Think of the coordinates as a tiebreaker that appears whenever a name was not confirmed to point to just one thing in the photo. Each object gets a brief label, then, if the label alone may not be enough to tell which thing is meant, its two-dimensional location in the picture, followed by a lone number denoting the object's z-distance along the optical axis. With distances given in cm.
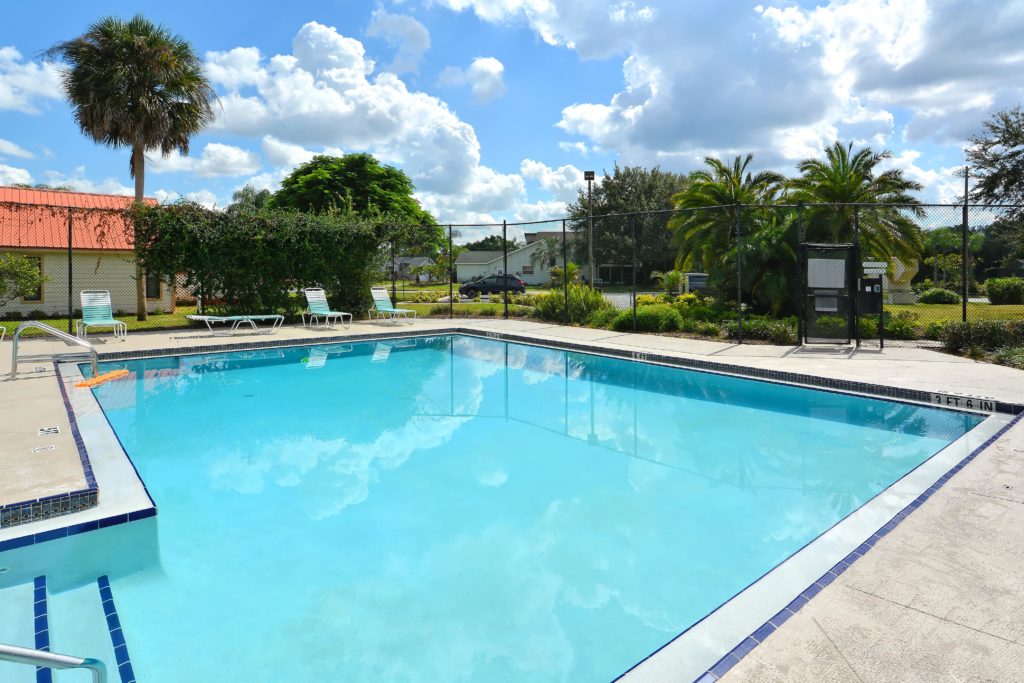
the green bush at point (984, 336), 945
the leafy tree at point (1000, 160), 1581
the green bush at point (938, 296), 2116
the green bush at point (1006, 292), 2011
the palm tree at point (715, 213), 1523
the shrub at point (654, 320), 1287
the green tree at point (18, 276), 1323
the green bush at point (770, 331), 1110
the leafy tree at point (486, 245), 7589
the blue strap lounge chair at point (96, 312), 1151
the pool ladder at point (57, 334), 719
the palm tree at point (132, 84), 1568
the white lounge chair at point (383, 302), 1488
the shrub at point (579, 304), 1448
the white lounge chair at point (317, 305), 1390
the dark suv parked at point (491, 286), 3350
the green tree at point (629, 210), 3819
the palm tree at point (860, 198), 1400
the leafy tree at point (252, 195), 5997
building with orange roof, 1822
